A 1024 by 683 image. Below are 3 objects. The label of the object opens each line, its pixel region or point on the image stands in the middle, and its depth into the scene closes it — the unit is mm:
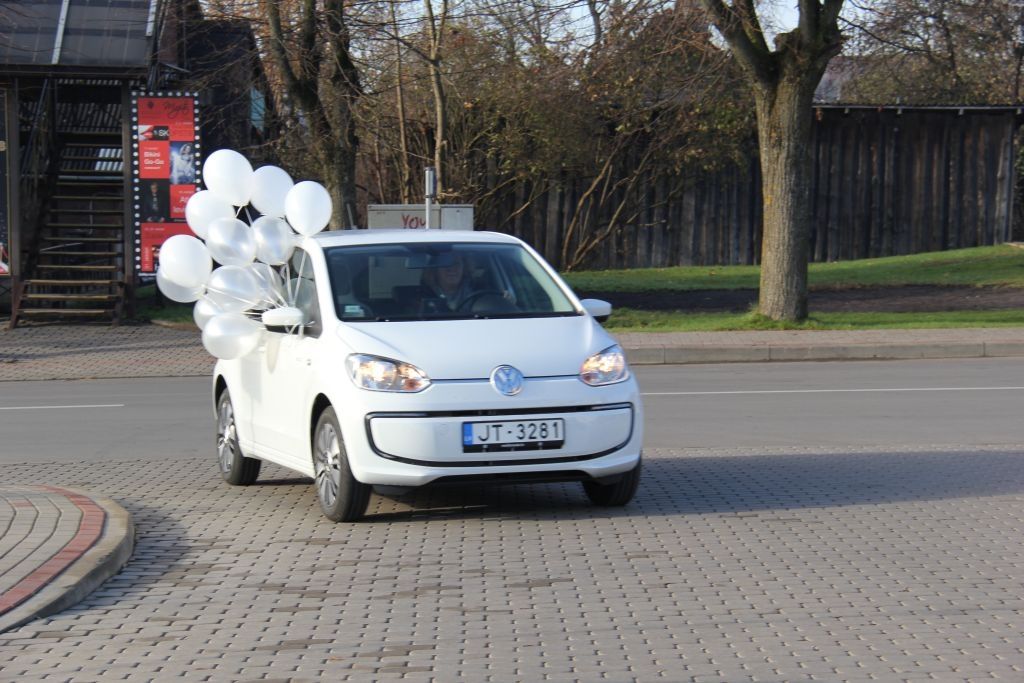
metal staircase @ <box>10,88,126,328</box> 21984
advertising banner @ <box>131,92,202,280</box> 22219
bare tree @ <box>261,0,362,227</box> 19953
